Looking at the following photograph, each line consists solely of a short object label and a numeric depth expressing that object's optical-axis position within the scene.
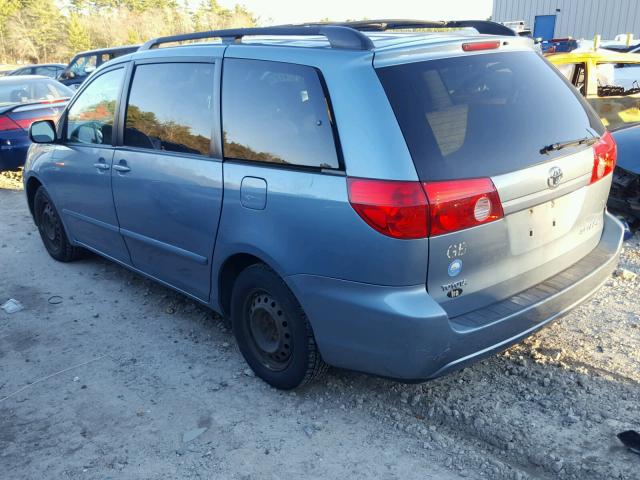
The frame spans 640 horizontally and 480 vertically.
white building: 29.38
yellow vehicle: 6.95
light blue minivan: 2.44
